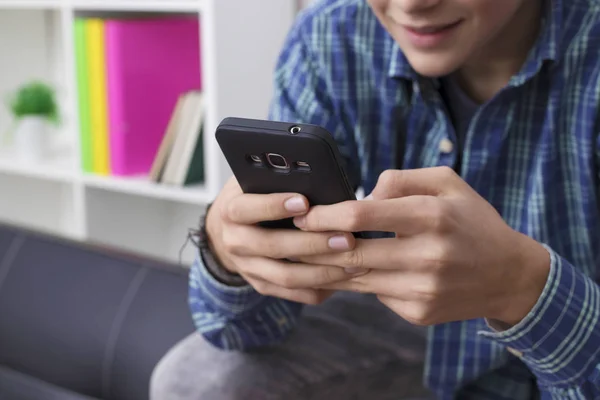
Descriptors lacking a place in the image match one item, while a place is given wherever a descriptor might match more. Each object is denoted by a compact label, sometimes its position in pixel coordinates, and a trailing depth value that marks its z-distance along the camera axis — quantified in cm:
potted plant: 202
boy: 81
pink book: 171
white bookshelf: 155
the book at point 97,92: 172
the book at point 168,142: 171
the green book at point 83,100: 174
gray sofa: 138
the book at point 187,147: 169
